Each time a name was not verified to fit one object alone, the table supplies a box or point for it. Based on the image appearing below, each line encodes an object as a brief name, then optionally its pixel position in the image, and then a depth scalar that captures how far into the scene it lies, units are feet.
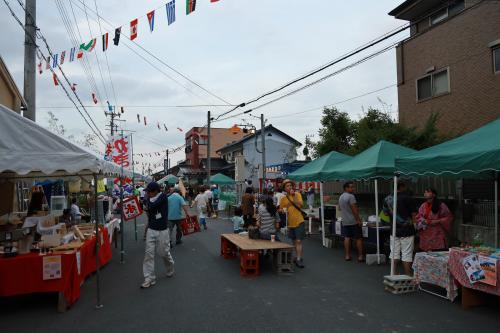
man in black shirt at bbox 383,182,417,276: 23.25
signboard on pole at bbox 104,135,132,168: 42.45
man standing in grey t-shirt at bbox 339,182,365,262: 29.30
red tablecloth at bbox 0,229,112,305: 18.49
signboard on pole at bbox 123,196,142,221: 31.14
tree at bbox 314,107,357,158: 71.10
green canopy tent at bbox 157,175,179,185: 102.96
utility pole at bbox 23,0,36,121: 33.42
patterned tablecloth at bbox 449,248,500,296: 16.94
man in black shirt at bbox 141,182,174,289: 22.49
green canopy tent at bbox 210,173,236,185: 85.85
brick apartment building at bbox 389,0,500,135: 40.81
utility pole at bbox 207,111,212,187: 91.05
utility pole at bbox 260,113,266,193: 72.03
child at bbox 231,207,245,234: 40.75
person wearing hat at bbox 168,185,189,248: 35.37
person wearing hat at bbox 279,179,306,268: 26.91
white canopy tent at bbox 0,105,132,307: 17.19
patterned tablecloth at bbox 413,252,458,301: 19.13
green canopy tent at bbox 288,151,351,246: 37.71
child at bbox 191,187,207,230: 50.75
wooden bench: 24.71
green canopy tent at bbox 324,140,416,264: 28.19
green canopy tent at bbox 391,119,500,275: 17.56
